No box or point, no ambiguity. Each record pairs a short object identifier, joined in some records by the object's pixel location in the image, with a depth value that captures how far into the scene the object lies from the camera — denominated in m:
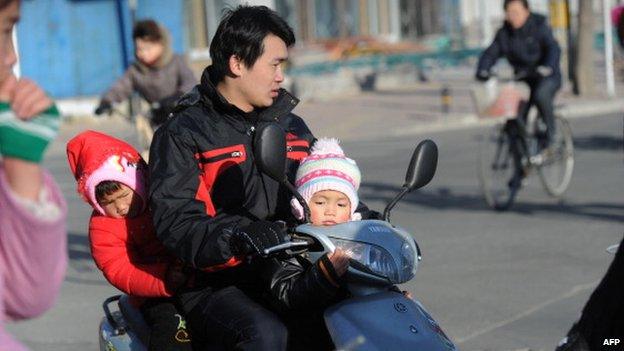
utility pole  25.07
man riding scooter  4.31
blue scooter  3.90
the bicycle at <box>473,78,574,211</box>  12.51
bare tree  24.47
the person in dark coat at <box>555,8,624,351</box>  3.25
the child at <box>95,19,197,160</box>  10.75
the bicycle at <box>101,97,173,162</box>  10.48
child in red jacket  4.75
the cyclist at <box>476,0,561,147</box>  12.55
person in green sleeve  2.71
